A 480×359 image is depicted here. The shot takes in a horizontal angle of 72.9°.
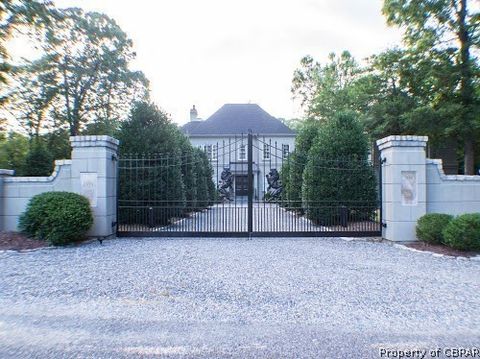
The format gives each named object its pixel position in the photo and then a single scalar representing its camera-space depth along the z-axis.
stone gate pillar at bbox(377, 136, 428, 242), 8.15
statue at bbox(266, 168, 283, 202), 15.75
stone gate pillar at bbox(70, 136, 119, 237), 8.34
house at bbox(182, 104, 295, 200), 28.88
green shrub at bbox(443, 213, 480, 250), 6.74
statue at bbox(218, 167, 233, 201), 11.08
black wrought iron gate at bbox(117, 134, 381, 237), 8.91
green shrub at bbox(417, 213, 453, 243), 7.38
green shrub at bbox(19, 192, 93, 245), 7.47
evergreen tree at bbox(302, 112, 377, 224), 10.15
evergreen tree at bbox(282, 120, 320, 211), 14.20
